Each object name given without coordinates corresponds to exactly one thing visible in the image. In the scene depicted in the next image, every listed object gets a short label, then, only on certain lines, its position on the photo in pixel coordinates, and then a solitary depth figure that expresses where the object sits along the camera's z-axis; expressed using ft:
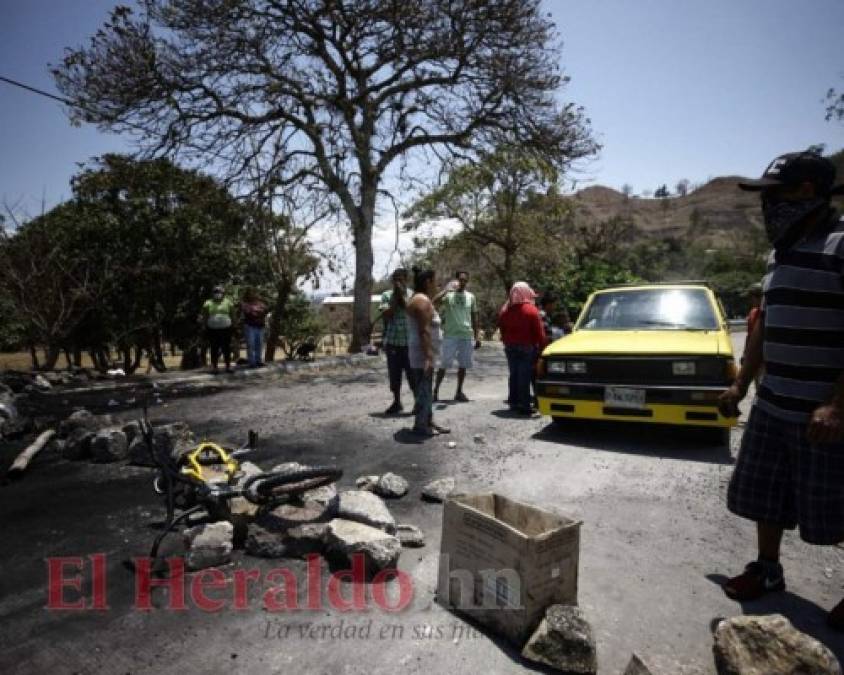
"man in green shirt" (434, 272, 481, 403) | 25.16
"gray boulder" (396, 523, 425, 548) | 10.69
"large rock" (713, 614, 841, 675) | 6.22
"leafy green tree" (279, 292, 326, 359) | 65.92
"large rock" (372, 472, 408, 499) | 13.26
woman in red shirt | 21.76
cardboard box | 7.33
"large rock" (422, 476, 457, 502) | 13.05
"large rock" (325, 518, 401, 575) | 9.43
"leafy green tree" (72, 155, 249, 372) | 43.47
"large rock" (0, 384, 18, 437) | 19.62
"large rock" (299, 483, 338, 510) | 12.01
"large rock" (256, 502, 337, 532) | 10.72
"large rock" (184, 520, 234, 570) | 9.68
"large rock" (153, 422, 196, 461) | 15.24
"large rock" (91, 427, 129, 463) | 16.43
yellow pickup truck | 16.28
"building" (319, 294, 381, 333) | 86.43
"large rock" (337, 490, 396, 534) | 10.50
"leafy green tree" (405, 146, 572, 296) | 61.21
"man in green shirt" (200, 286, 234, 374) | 35.04
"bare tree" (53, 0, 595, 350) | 39.70
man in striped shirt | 7.68
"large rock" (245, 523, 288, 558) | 10.20
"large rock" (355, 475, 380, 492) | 13.61
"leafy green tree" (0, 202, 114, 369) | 35.60
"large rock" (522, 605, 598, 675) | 6.96
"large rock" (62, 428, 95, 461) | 16.94
